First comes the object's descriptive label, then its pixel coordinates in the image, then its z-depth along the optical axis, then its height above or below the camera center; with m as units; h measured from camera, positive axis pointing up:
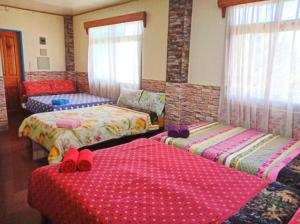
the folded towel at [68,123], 2.96 -0.59
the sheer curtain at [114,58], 4.51 +0.36
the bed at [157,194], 1.34 -0.76
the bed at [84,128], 2.81 -0.69
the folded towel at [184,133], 2.70 -0.64
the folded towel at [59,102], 4.31 -0.48
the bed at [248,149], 1.92 -0.71
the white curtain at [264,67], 2.63 +0.11
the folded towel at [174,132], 2.70 -0.63
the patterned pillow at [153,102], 3.89 -0.43
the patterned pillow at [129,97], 4.26 -0.39
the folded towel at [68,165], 1.76 -0.66
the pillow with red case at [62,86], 5.71 -0.27
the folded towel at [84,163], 1.80 -0.66
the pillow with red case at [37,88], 5.28 -0.29
